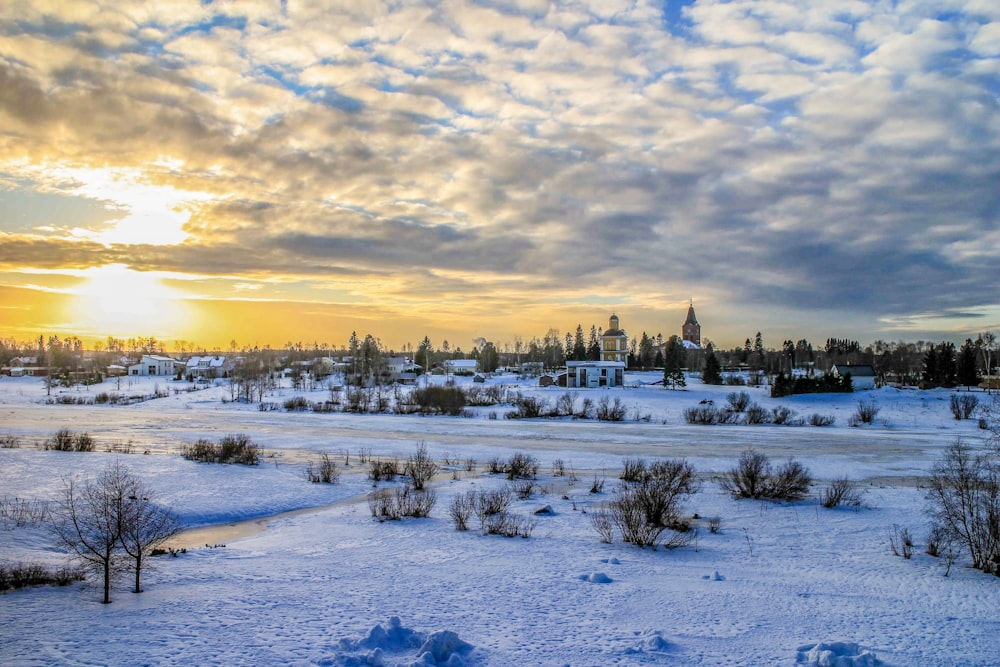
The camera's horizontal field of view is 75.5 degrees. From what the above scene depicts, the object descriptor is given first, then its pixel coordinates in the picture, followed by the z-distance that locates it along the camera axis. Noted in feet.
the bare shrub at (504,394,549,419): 165.07
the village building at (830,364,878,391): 229.25
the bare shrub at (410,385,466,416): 177.99
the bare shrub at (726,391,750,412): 167.85
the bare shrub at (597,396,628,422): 158.01
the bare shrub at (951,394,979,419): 153.89
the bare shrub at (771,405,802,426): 150.51
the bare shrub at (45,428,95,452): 82.69
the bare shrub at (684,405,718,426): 151.64
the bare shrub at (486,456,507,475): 72.79
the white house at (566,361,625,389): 248.32
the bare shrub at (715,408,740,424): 152.97
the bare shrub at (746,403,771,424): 152.98
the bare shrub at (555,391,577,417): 167.97
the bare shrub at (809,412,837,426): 145.69
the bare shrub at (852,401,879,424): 148.36
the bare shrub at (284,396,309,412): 189.57
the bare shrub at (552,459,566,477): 71.57
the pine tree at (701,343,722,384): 262.88
